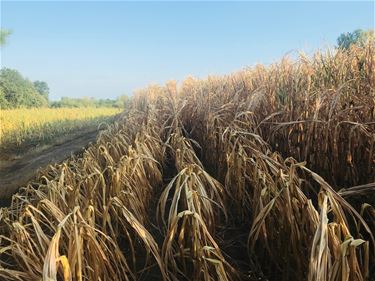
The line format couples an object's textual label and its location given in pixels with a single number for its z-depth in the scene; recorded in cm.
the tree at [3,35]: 1812
